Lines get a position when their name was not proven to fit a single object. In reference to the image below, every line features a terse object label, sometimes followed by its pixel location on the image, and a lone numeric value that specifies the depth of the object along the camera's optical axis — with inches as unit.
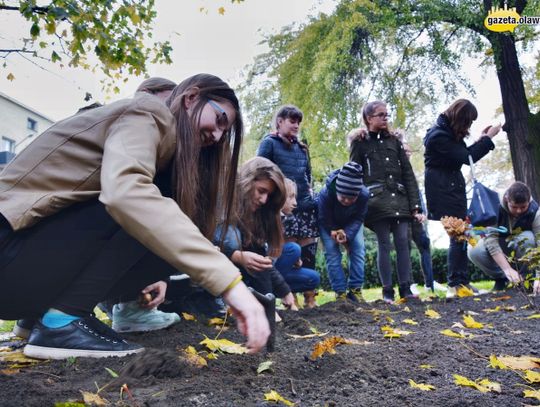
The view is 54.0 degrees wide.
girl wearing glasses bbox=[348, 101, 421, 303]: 161.5
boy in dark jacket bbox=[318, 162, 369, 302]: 158.9
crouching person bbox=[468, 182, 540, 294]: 171.2
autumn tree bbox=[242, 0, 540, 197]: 284.2
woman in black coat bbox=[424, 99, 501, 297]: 170.7
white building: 1071.0
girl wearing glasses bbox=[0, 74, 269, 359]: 48.4
